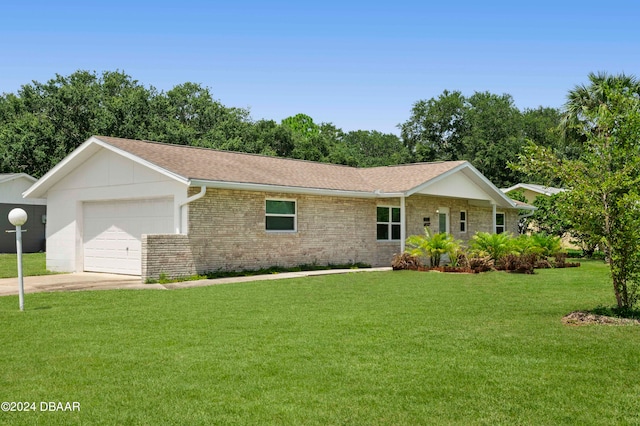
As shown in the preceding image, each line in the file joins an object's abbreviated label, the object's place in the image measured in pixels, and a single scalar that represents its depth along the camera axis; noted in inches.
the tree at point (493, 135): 2241.6
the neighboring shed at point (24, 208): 1184.2
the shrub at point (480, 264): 787.4
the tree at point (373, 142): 3518.7
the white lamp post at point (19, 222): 435.2
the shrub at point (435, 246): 813.2
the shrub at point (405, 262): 799.7
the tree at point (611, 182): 384.9
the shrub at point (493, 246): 833.5
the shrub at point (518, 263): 763.0
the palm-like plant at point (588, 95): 999.6
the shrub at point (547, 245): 907.8
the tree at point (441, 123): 2591.0
